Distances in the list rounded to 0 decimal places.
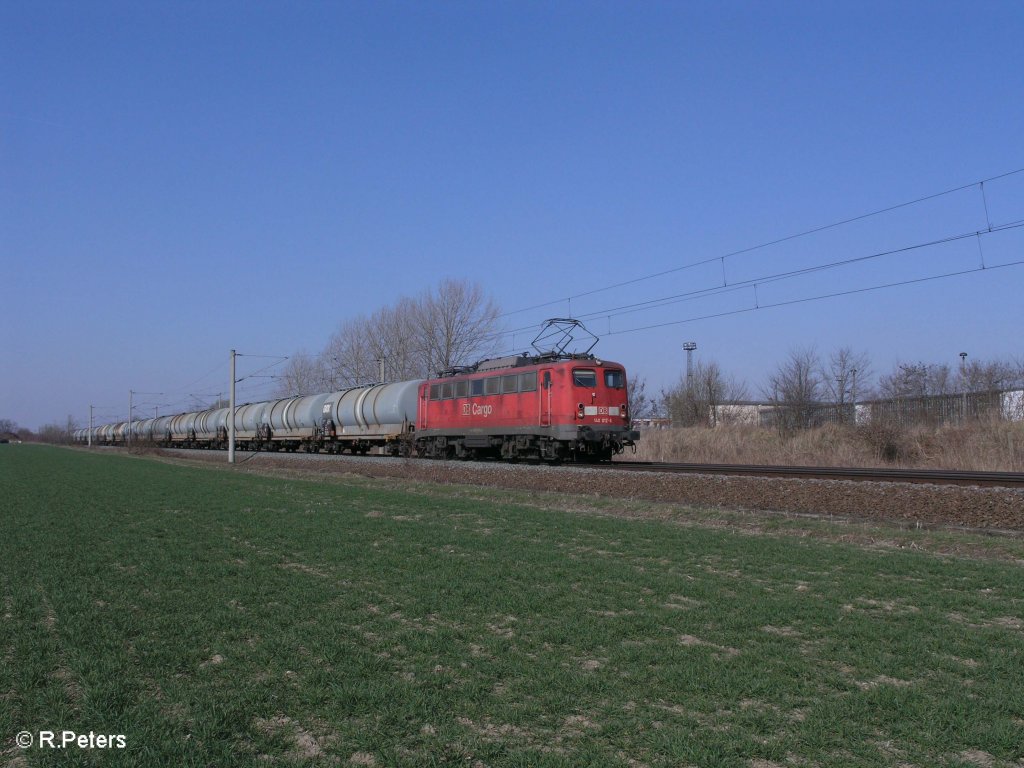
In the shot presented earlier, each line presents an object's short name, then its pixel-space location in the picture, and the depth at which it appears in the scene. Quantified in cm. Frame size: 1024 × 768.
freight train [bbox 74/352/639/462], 2598
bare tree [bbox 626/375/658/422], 5956
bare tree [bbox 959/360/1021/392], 3555
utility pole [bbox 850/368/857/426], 5140
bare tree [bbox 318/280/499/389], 6259
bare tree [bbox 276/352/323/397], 8788
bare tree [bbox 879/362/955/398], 4109
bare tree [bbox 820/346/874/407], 5069
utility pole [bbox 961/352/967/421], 3071
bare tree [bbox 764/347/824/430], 3750
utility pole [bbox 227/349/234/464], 4247
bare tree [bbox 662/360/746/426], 5028
